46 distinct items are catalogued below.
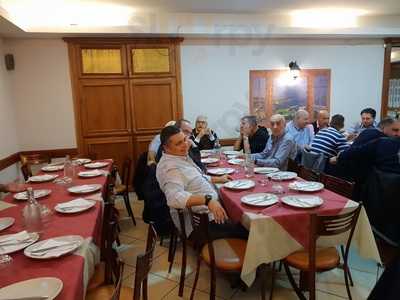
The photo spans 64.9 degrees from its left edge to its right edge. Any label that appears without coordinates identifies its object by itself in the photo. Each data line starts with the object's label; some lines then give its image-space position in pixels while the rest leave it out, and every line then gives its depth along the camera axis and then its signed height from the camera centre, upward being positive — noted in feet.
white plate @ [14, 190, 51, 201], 7.66 -2.24
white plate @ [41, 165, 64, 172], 11.02 -2.29
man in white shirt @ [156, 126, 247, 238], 6.61 -1.94
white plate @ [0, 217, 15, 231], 5.88 -2.24
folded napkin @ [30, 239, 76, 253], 4.78 -2.19
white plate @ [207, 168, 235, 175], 9.77 -2.27
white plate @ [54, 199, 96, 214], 6.49 -2.21
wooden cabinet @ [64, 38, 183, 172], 14.88 +0.45
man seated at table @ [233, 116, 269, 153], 12.72 -1.49
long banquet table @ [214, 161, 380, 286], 6.13 -2.68
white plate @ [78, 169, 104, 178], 9.90 -2.27
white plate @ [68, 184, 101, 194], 8.00 -2.23
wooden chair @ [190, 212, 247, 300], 6.26 -3.27
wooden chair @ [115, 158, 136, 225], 12.01 -3.31
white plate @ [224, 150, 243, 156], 13.01 -2.25
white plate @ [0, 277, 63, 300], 3.74 -2.24
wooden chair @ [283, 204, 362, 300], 5.81 -3.18
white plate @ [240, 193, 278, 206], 6.73 -2.23
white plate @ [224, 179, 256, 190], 7.92 -2.22
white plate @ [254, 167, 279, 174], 9.58 -2.23
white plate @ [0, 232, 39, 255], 4.82 -2.21
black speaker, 14.08 +1.92
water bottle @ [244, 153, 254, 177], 9.14 -1.97
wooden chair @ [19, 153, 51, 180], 11.80 -2.36
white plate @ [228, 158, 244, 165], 11.19 -2.26
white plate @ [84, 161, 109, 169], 11.30 -2.28
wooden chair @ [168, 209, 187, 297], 6.89 -3.96
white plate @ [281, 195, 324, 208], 6.55 -2.23
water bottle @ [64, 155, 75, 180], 9.76 -2.08
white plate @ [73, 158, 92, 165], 12.12 -2.28
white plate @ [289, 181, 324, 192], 7.51 -2.20
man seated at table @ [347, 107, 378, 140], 15.03 -1.18
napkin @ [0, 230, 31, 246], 5.15 -2.20
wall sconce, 16.40 +1.40
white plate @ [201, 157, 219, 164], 11.42 -2.25
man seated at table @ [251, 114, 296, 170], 10.56 -1.69
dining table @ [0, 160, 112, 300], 4.17 -2.27
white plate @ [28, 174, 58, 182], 9.48 -2.27
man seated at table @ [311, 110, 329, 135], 14.87 -1.12
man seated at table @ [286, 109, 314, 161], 13.62 -1.46
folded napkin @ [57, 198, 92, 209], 6.81 -2.21
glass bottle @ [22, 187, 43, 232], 5.67 -2.04
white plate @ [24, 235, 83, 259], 4.62 -2.19
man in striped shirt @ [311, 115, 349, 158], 11.61 -1.74
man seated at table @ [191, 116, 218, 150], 14.05 -1.65
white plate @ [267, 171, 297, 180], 8.62 -2.19
